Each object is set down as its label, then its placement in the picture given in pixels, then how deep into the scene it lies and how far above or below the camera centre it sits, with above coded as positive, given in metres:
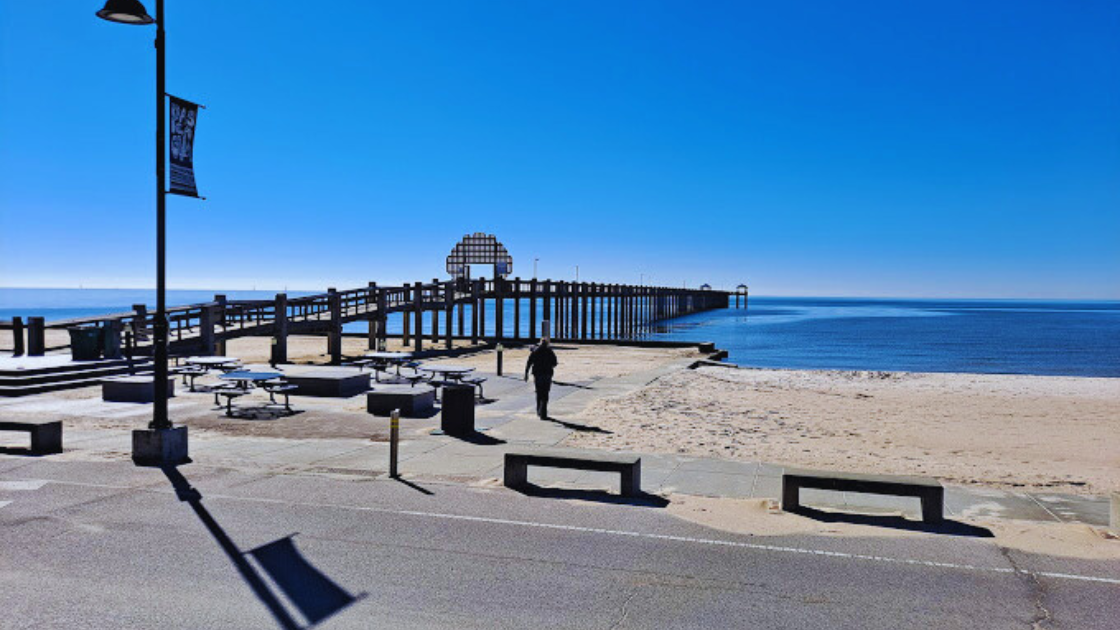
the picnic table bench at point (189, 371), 18.36 -1.60
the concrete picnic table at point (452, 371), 18.17 -1.51
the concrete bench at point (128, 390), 16.62 -1.81
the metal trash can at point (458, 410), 13.12 -1.74
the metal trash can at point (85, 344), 20.84 -1.08
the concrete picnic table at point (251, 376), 15.23 -1.41
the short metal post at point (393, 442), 10.08 -1.74
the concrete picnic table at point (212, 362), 19.14 -1.40
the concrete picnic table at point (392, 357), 21.11 -1.39
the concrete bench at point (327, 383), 18.28 -1.80
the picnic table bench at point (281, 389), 15.54 -1.69
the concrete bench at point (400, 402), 15.52 -1.91
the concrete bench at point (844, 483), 8.50 -1.90
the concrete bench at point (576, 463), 9.30 -1.86
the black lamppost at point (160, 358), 10.33 -0.72
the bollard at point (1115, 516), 8.10 -2.21
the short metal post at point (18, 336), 23.25 -0.99
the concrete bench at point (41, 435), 11.13 -1.85
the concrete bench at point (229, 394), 14.98 -1.71
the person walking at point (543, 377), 15.38 -1.38
